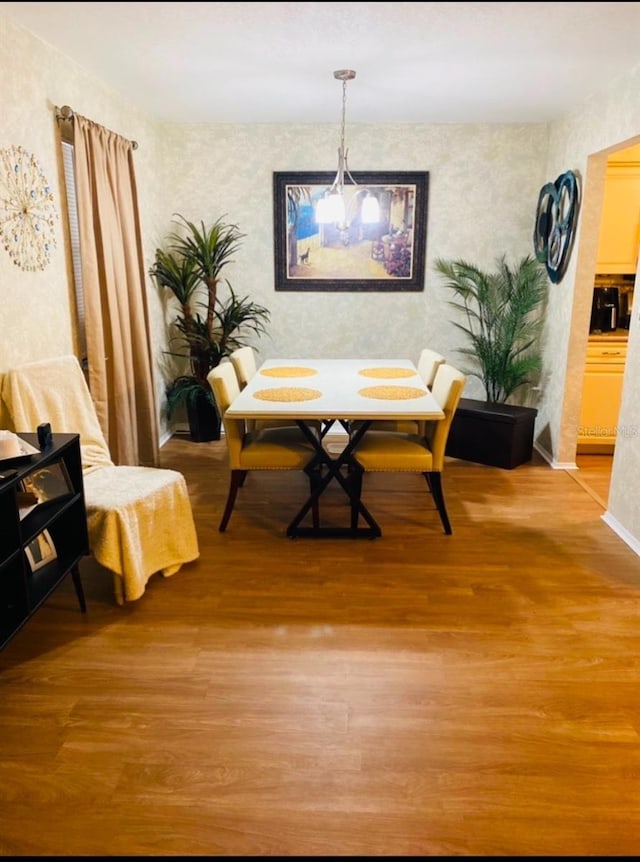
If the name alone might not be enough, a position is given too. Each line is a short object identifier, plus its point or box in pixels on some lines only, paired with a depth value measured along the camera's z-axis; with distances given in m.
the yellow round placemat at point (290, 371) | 3.86
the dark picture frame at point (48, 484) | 2.43
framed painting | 4.73
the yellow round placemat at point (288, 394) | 3.22
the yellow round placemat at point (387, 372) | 3.85
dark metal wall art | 4.04
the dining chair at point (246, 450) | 3.18
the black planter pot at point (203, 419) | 4.85
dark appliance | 4.54
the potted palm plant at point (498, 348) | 4.34
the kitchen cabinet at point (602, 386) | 4.41
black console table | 2.04
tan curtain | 3.31
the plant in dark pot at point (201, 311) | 4.67
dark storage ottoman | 4.27
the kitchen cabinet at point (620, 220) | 4.16
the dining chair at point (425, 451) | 3.14
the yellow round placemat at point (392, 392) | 3.26
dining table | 2.99
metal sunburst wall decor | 2.64
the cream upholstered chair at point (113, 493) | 2.54
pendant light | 3.33
